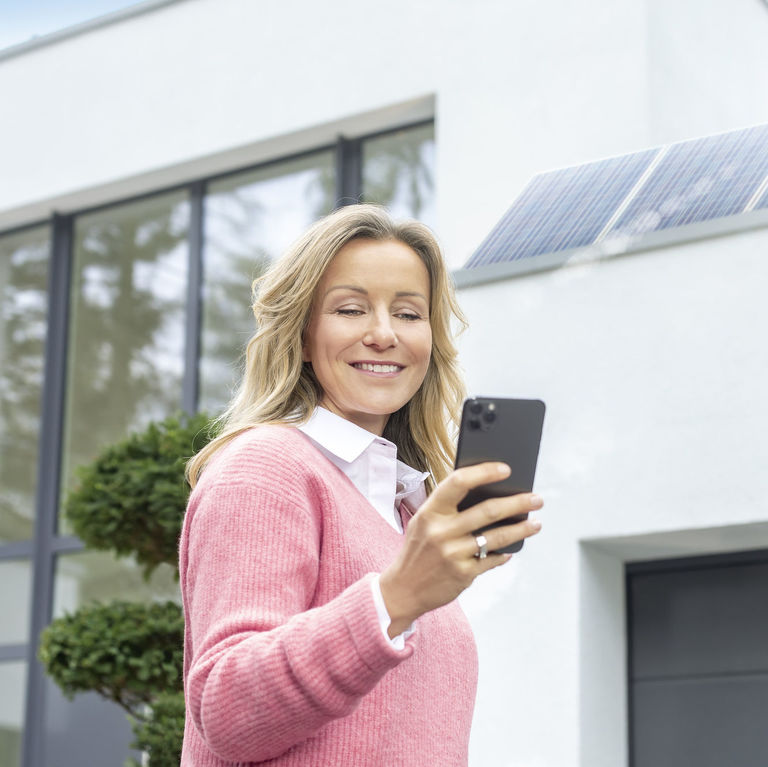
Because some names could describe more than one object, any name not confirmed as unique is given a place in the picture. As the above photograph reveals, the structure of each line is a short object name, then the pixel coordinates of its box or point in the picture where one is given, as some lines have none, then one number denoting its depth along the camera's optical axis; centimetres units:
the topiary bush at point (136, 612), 537
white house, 483
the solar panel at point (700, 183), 487
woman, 151
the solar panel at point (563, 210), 521
